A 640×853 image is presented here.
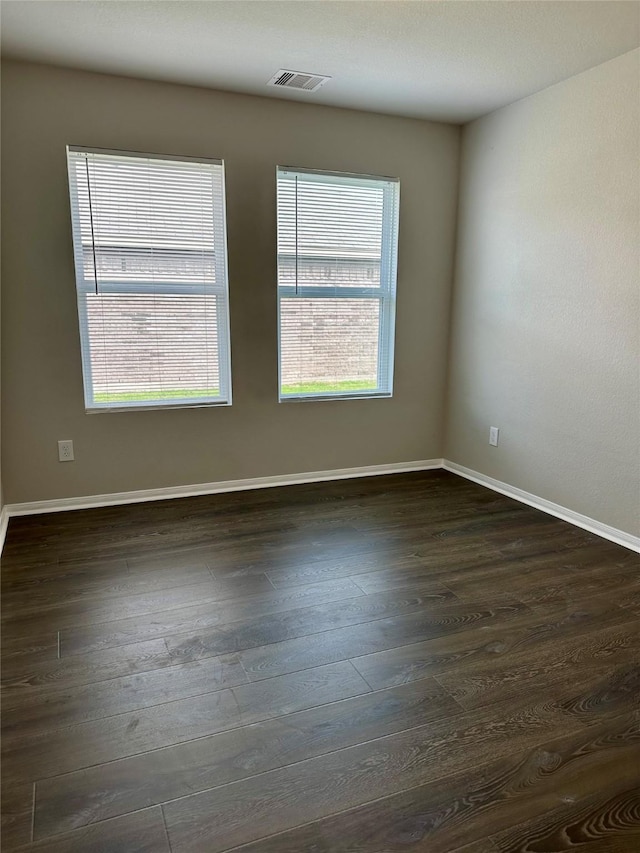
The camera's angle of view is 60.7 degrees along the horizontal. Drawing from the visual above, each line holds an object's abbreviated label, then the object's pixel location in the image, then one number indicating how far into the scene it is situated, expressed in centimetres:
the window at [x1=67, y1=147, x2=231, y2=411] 324
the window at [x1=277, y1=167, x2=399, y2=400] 372
